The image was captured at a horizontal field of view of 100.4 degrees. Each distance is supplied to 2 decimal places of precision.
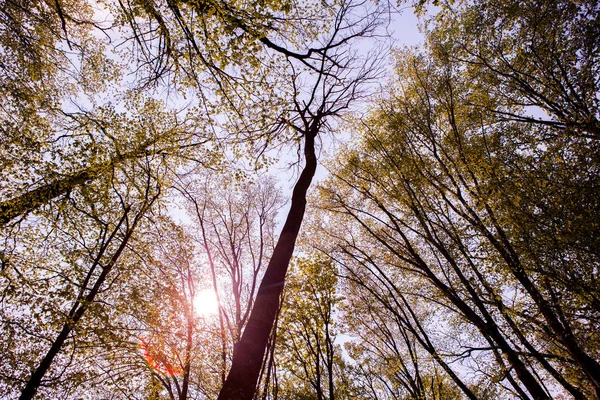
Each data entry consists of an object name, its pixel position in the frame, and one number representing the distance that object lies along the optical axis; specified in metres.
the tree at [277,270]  2.54
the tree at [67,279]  7.10
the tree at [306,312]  10.11
